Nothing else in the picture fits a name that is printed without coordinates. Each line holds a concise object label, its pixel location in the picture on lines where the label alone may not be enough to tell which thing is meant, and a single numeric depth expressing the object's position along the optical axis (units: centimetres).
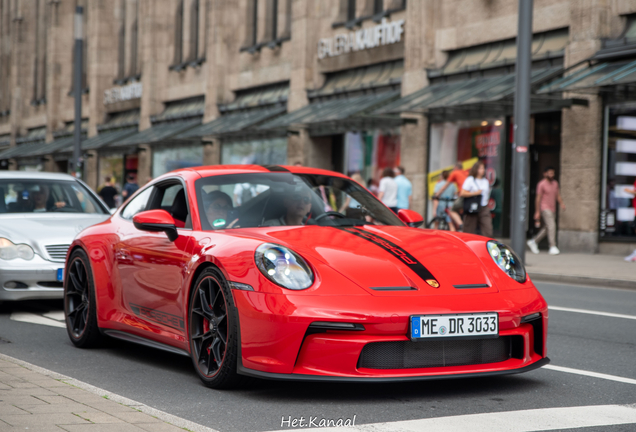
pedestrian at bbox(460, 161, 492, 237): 1599
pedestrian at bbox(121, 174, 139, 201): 2373
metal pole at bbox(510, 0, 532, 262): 1432
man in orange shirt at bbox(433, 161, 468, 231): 1834
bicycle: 1966
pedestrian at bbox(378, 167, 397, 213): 1744
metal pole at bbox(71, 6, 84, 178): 2362
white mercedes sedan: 825
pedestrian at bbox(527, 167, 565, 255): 1773
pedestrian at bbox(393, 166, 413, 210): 1770
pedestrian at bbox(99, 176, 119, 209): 2277
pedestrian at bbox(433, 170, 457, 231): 1983
